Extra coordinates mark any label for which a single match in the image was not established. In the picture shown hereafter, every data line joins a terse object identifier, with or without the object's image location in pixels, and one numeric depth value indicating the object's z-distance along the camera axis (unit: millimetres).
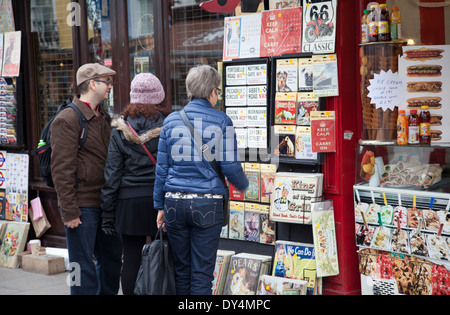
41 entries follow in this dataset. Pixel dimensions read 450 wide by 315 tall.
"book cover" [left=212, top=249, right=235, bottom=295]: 5471
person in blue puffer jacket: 4207
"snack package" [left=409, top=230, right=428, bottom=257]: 4707
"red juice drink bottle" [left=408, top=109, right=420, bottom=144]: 4703
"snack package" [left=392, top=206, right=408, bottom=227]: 4789
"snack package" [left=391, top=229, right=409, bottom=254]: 4806
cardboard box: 6719
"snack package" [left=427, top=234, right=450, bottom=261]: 4602
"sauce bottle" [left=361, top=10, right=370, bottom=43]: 4902
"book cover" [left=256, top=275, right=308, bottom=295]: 5102
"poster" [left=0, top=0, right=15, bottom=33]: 7602
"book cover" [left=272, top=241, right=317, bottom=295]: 5156
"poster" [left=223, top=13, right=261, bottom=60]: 5512
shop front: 4949
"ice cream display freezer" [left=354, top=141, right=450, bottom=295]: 4656
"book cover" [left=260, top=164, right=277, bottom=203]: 5496
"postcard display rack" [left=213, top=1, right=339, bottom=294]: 5156
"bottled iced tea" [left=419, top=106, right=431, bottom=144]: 4673
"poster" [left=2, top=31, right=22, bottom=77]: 7441
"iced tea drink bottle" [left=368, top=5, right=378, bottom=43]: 4836
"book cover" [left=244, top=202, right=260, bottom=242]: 5617
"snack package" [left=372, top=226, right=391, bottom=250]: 4918
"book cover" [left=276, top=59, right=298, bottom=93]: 5266
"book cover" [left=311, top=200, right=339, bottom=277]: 5102
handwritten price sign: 4879
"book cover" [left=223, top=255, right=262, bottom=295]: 5359
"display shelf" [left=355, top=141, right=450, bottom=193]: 4734
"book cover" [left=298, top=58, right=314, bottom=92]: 5180
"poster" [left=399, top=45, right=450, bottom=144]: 4699
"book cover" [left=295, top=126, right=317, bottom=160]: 5246
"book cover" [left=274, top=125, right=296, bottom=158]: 5348
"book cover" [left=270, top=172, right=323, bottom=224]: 5188
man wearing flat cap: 4785
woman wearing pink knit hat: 4684
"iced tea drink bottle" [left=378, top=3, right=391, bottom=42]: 4805
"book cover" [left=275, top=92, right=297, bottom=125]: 5293
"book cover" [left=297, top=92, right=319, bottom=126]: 5191
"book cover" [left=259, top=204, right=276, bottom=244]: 5523
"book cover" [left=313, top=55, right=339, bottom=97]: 5047
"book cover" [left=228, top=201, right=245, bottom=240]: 5703
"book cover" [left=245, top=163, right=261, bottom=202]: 5594
